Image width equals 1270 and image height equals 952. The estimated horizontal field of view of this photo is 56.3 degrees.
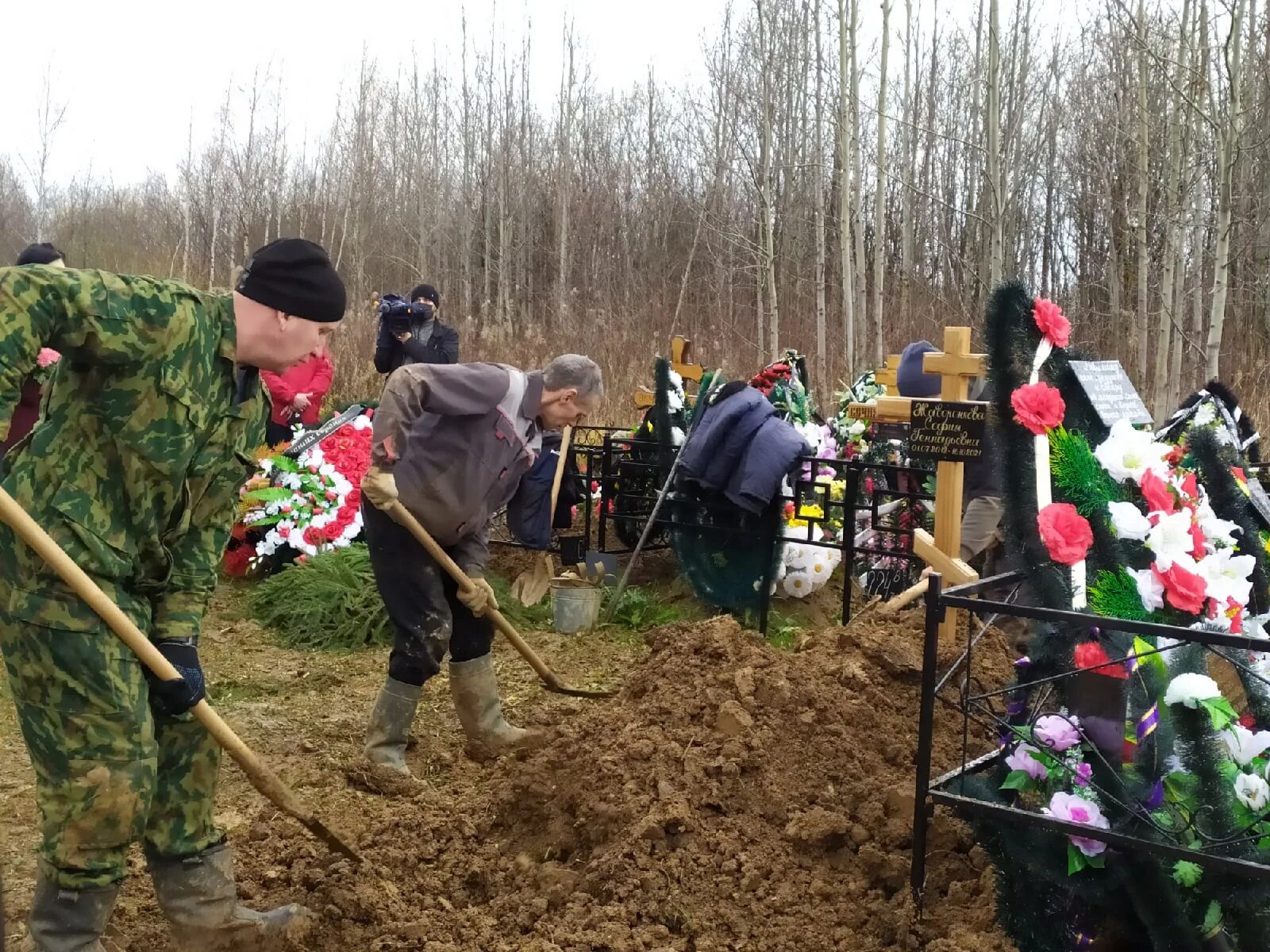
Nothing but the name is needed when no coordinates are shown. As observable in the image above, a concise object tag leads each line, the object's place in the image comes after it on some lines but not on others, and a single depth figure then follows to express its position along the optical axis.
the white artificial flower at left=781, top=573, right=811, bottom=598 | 7.55
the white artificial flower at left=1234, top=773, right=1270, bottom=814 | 2.62
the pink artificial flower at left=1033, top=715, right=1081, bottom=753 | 2.83
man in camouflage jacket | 2.78
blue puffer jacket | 7.01
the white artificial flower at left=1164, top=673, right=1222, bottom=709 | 2.59
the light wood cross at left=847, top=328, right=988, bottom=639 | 5.73
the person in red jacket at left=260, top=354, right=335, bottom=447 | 8.30
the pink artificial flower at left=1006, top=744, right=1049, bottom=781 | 2.85
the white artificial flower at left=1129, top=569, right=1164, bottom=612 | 2.84
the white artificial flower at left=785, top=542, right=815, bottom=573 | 7.46
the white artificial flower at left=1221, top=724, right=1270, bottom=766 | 2.68
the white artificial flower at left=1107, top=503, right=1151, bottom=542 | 2.89
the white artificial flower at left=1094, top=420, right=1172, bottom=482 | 3.08
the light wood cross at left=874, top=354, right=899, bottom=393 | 8.36
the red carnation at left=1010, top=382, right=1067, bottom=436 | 3.14
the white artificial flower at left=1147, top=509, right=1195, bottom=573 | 2.84
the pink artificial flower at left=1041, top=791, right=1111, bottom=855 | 2.70
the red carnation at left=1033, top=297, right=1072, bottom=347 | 3.35
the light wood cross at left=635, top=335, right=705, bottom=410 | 8.50
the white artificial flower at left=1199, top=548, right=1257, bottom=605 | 2.82
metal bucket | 7.28
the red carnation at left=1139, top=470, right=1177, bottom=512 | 2.97
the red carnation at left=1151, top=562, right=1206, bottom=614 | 2.77
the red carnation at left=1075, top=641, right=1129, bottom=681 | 2.82
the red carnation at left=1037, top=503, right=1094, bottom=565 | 2.88
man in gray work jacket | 4.55
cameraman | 9.05
